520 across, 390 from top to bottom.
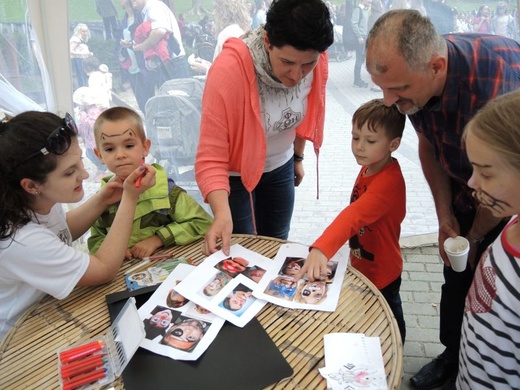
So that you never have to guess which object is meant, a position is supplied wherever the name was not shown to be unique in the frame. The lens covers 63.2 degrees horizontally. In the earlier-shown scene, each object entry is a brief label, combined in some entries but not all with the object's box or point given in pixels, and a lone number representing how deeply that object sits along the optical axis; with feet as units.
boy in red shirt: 4.38
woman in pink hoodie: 4.15
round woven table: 3.13
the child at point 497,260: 2.81
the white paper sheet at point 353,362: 2.93
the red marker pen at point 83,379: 3.03
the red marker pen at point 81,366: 3.12
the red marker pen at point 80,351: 3.24
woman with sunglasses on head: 3.69
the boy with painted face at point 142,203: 4.63
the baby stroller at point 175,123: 7.02
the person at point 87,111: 7.06
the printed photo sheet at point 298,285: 3.75
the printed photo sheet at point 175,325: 3.27
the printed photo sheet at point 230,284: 3.65
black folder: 2.98
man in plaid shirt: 3.73
